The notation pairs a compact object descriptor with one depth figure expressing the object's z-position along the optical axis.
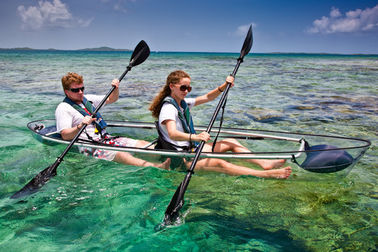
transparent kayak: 3.52
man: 4.34
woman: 3.79
